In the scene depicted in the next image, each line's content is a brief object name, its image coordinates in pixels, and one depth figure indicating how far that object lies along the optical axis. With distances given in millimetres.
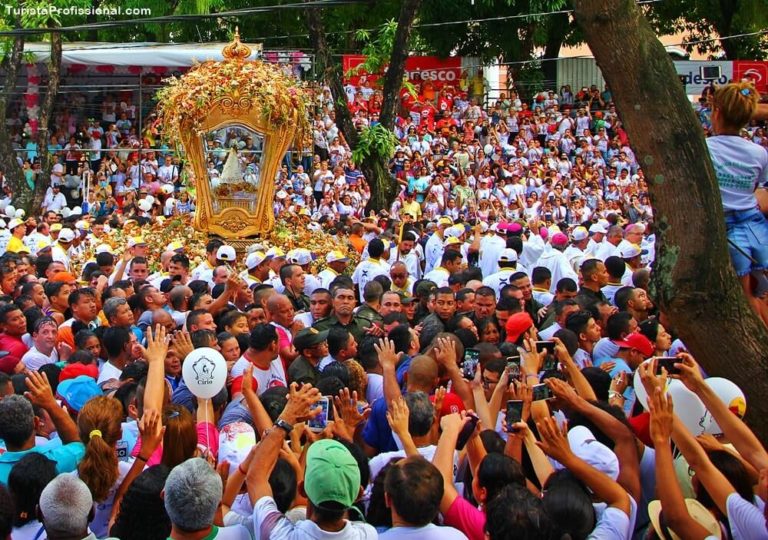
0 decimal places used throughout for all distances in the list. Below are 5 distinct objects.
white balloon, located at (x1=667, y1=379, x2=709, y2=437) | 5000
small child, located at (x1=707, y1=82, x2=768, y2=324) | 5789
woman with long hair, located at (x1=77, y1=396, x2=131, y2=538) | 5074
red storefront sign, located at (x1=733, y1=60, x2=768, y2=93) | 31969
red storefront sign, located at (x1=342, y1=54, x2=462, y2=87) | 31172
